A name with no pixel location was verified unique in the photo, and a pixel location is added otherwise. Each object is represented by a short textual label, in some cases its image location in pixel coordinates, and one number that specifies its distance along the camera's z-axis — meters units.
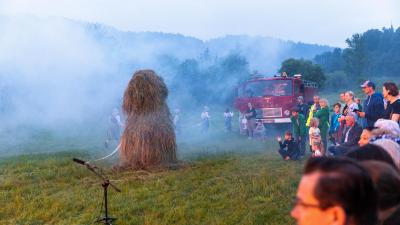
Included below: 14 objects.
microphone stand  6.41
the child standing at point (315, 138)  10.09
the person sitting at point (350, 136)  6.76
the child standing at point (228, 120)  22.16
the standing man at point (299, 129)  11.86
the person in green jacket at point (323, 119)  11.06
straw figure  10.69
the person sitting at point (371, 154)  2.38
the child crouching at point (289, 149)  11.30
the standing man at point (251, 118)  18.31
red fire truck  19.42
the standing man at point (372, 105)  7.88
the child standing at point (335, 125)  9.97
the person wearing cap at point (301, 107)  15.27
